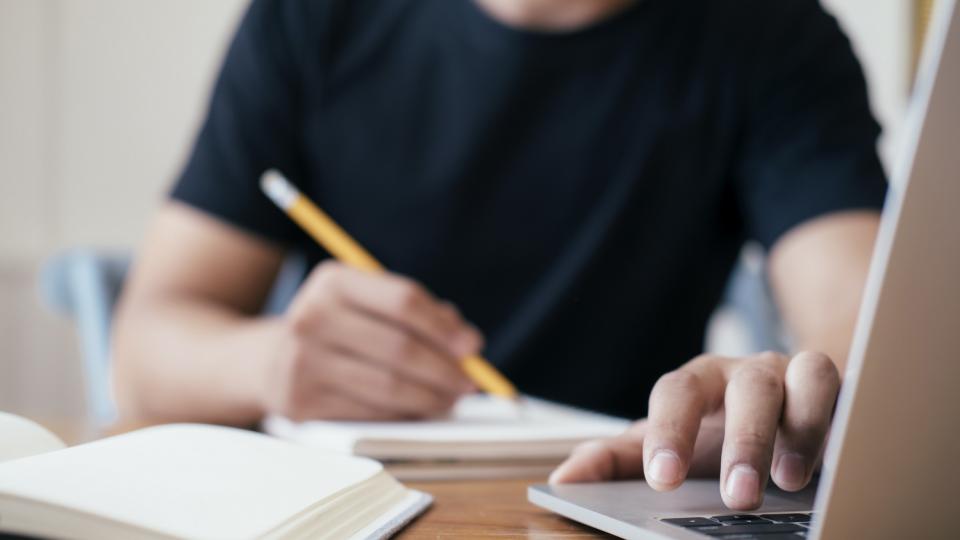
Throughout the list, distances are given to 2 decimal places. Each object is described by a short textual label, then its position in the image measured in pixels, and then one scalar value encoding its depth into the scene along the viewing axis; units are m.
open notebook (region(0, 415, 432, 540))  0.25
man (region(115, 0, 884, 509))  0.93
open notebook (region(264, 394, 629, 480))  0.51
